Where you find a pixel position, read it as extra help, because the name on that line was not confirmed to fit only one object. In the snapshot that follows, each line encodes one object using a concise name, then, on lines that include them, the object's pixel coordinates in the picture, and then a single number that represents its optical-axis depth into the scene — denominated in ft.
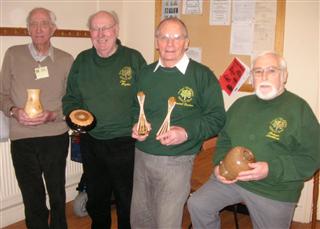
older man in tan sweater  7.52
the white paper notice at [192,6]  11.49
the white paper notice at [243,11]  10.64
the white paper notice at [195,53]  11.67
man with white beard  6.26
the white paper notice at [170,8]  11.92
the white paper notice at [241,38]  10.76
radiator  9.62
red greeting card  10.98
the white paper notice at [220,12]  11.00
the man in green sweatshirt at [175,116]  6.32
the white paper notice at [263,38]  10.44
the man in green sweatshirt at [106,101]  7.14
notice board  11.13
